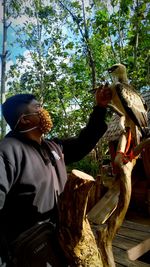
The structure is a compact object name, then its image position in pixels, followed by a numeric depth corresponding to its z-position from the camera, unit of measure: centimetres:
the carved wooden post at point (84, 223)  155
